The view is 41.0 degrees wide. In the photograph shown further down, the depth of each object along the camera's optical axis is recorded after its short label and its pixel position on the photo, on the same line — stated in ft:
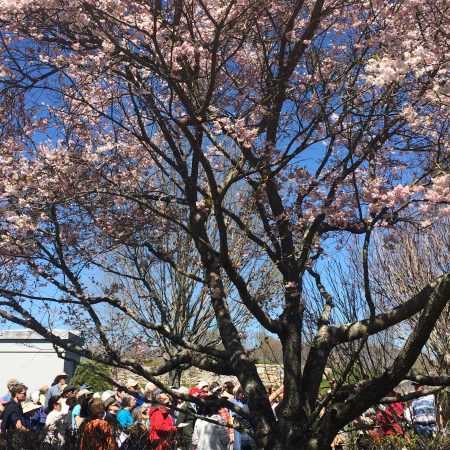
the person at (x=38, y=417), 28.71
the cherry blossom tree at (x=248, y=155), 16.60
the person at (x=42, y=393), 33.90
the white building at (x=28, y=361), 55.36
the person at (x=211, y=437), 25.27
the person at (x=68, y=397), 28.63
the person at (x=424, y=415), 23.93
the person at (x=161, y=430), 22.68
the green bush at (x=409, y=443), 18.69
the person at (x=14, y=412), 24.21
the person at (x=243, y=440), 26.58
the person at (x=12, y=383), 26.10
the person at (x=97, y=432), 20.21
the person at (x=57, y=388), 29.11
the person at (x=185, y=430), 27.55
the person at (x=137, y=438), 23.17
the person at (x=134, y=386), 30.95
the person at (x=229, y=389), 29.87
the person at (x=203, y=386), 31.53
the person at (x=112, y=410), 25.66
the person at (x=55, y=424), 22.06
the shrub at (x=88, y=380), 61.82
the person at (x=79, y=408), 26.15
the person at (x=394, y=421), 20.39
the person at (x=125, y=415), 26.32
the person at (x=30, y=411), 27.89
